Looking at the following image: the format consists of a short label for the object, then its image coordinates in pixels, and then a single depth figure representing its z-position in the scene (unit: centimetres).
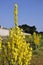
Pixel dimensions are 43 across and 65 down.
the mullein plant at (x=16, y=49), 335
